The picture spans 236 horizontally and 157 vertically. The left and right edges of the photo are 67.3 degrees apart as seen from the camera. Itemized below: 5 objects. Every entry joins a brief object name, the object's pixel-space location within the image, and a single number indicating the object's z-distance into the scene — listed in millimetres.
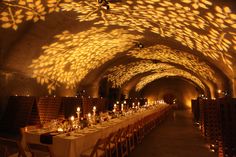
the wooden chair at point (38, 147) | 2792
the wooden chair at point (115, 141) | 4424
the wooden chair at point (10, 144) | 2688
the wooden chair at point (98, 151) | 3428
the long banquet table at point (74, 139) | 3510
